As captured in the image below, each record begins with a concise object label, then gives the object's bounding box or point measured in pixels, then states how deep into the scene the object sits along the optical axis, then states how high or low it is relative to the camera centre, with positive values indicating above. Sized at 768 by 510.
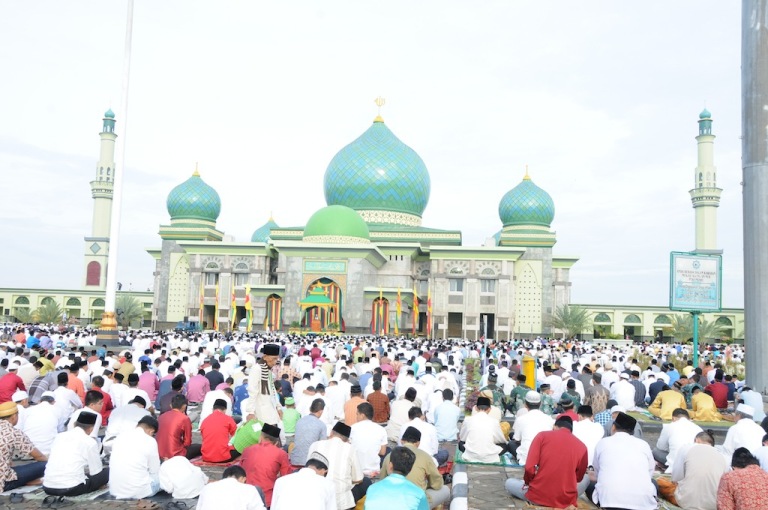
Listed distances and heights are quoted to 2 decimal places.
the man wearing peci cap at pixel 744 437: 7.73 -1.14
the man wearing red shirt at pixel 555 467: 6.23 -1.25
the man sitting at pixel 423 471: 5.96 -1.24
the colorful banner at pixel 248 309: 37.75 +0.45
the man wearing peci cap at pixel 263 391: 7.75 -0.80
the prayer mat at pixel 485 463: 8.24 -1.63
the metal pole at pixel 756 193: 13.04 +2.58
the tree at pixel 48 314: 43.75 -0.15
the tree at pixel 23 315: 46.12 -0.30
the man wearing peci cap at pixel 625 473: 6.04 -1.24
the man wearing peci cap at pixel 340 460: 6.11 -1.20
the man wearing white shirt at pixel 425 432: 7.60 -1.17
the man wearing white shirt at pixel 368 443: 7.32 -1.25
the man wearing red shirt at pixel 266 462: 6.04 -1.23
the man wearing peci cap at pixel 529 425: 8.04 -1.12
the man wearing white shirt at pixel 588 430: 7.75 -1.11
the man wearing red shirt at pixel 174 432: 7.60 -1.25
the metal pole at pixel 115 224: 19.53 +2.47
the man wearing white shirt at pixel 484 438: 8.16 -1.29
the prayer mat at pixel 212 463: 8.04 -1.66
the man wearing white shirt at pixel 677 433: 7.91 -1.15
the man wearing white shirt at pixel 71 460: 6.49 -1.36
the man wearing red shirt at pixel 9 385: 9.39 -1.00
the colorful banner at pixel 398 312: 37.03 +0.52
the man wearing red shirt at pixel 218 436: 7.99 -1.35
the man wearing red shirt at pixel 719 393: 13.70 -1.18
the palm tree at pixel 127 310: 45.18 +0.28
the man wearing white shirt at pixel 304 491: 4.80 -1.17
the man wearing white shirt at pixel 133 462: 6.61 -1.38
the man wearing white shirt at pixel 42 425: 7.97 -1.27
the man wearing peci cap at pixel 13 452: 6.48 -1.32
